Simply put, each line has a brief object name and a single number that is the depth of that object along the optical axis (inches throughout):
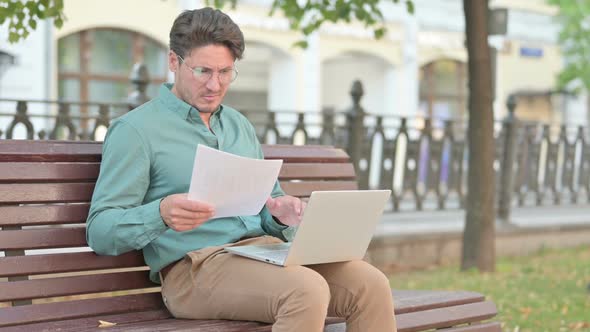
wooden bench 230.8
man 213.9
